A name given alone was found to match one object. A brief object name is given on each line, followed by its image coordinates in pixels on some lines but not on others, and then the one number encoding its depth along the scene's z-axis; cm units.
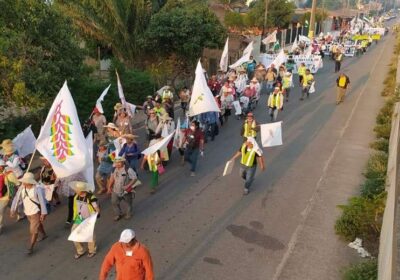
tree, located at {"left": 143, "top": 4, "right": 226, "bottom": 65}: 2031
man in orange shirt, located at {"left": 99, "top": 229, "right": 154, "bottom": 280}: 512
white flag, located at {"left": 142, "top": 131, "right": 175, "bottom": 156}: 910
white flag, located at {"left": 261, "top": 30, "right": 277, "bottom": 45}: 2805
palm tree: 1862
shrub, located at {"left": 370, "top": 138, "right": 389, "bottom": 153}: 1302
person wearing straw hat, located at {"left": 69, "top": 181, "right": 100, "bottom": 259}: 695
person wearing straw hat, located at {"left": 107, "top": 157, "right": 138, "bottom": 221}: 805
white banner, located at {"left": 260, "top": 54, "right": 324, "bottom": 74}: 2797
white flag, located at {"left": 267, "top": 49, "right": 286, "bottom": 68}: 2116
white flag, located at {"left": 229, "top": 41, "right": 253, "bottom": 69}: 1939
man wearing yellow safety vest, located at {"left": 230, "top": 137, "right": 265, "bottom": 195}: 941
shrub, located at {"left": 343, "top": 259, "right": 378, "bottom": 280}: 639
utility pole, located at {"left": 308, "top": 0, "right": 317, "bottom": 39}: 3697
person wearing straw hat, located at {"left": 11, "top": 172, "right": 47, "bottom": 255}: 711
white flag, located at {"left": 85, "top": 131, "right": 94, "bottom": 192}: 761
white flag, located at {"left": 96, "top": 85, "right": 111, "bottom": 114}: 1138
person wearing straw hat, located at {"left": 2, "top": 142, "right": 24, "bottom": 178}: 844
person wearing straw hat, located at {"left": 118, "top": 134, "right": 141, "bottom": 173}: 944
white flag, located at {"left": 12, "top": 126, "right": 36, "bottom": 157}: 960
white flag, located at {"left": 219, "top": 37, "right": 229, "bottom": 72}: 1806
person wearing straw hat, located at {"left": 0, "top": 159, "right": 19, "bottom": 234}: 784
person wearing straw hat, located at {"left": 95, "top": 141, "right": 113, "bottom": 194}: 934
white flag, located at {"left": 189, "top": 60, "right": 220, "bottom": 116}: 1193
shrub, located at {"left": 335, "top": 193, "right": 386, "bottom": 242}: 787
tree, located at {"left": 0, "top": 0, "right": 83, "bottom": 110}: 1048
